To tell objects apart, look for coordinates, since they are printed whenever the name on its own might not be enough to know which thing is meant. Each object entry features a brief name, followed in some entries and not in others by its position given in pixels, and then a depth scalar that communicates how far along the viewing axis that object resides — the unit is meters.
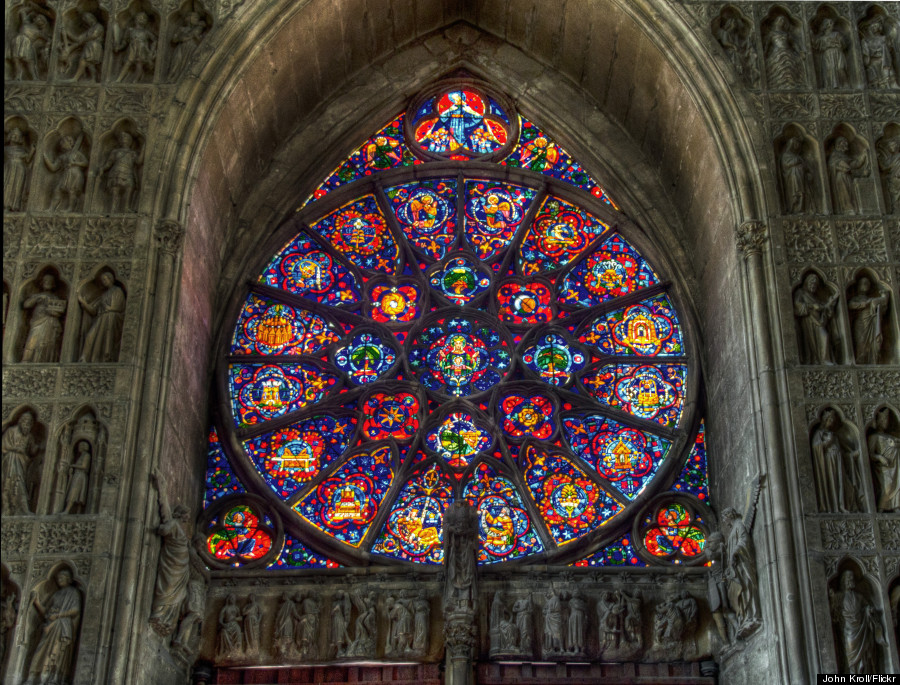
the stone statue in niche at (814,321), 9.83
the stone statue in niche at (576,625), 9.95
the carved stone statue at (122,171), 10.28
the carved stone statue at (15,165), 10.22
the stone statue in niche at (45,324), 9.59
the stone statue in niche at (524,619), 9.95
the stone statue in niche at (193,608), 9.48
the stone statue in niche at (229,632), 9.98
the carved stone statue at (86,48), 10.84
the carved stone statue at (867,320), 9.88
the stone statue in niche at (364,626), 9.92
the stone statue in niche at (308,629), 9.95
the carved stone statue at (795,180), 10.51
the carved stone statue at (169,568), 9.09
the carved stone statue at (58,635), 8.36
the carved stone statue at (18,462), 8.98
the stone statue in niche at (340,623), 9.95
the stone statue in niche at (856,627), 8.62
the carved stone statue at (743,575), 9.30
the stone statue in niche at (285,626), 9.94
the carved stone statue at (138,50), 10.85
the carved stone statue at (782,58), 11.01
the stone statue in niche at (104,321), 9.62
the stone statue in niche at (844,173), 10.52
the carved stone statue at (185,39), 10.89
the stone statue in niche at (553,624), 9.95
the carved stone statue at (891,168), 10.55
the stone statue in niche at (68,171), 10.27
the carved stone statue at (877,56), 11.05
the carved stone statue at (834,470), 9.20
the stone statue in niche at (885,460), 9.23
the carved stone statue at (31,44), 10.76
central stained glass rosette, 11.05
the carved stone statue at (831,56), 11.04
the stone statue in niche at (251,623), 9.98
